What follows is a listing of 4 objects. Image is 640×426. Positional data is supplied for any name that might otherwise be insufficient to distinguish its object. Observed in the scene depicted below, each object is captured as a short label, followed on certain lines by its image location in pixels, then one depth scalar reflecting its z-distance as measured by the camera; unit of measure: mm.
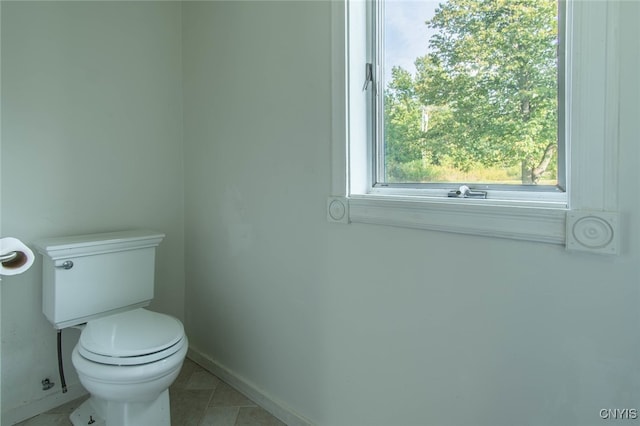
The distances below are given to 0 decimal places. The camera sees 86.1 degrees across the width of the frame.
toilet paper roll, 1181
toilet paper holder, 1181
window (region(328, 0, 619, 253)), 787
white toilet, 1216
